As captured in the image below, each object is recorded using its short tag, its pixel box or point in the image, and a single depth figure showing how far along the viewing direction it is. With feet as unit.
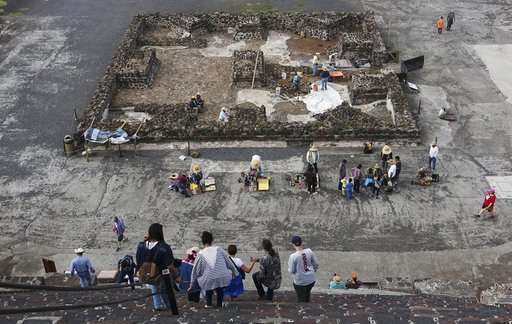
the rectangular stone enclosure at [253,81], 63.67
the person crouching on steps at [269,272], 31.50
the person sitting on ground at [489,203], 50.47
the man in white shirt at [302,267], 30.83
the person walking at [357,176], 54.03
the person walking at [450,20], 92.22
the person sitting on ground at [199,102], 70.07
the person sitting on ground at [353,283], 41.65
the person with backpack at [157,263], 25.31
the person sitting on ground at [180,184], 54.69
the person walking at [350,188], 53.42
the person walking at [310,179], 54.49
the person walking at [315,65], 78.41
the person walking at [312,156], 55.01
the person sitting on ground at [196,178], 55.06
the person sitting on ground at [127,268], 40.55
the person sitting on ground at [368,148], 60.59
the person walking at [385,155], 57.11
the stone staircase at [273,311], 26.40
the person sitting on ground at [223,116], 65.57
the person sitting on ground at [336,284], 40.73
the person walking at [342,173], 54.65
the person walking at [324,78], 73.77
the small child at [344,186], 54.39
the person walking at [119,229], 48.44
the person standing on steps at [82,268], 38.45
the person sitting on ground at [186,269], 33.06
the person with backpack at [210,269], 28.35
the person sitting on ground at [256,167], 55.67
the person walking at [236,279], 30.86
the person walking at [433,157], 56.39
